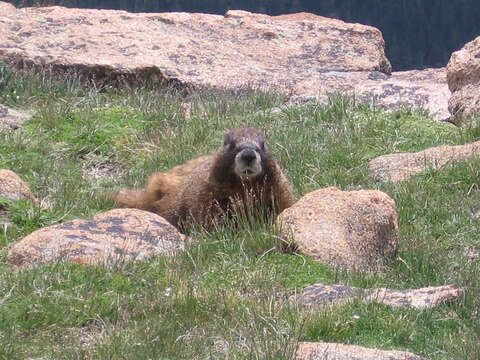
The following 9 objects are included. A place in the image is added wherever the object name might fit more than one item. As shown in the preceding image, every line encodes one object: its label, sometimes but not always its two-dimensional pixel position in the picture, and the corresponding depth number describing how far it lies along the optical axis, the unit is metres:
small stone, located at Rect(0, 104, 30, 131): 19.81
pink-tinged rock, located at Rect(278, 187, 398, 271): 12.82
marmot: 14.49
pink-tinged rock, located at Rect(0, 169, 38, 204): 15.09
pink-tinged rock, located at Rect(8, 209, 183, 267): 12.41
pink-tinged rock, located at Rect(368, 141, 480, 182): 16.48
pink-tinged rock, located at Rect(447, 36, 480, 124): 20.09
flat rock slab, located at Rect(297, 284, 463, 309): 10.77
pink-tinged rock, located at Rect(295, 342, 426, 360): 9.09
